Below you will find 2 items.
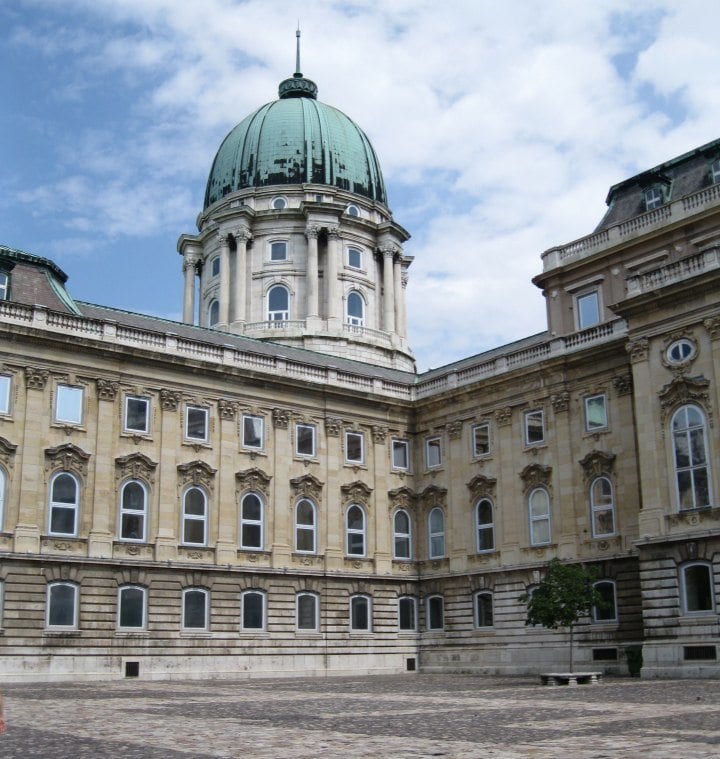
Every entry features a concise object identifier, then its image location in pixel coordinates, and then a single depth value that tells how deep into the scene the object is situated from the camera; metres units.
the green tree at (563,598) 40.31
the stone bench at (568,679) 35.18
